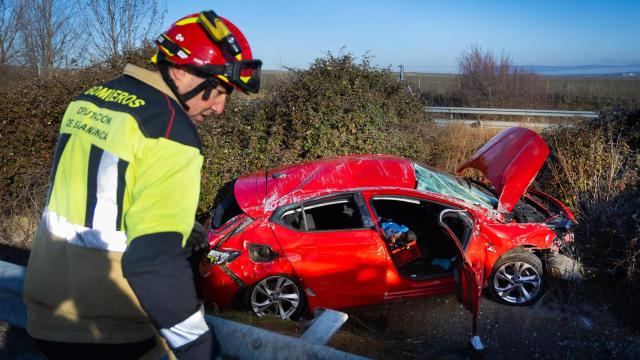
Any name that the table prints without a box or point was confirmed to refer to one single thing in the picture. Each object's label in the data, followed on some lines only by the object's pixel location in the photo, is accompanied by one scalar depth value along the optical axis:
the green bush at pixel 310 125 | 7.93
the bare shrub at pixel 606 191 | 5.25
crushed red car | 4.60
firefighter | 1.28
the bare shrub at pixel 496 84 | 16.31
